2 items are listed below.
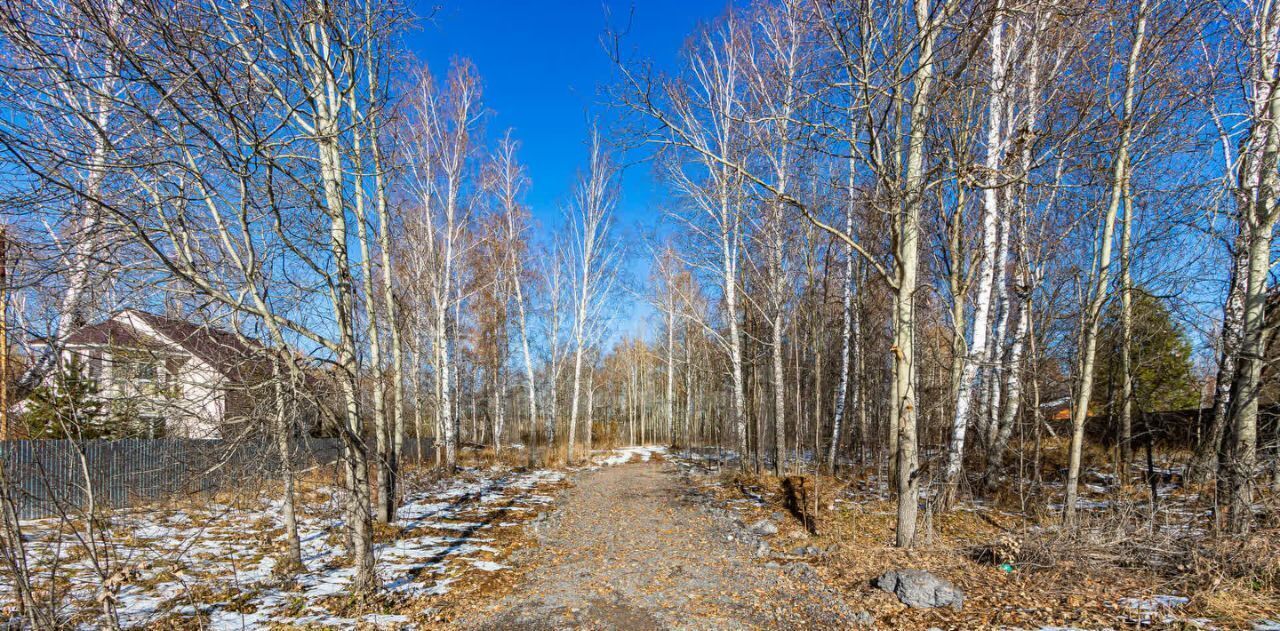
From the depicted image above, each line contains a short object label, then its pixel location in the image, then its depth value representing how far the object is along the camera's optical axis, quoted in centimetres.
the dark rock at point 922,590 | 461
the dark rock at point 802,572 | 555
